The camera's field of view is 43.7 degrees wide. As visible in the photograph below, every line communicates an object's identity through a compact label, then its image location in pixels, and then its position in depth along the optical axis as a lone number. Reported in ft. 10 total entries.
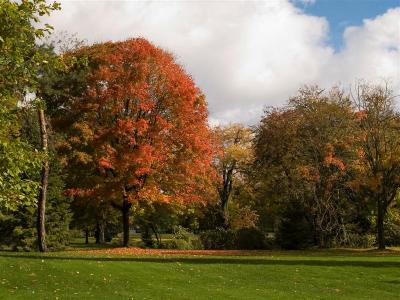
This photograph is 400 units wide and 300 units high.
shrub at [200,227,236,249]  136.36
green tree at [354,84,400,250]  109.50
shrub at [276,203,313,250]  124.16
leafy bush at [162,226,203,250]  137.80
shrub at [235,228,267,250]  133.28
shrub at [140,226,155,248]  158.92
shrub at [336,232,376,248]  124.06
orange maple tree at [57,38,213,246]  105.81
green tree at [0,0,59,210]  33.94
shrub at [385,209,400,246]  128.75
